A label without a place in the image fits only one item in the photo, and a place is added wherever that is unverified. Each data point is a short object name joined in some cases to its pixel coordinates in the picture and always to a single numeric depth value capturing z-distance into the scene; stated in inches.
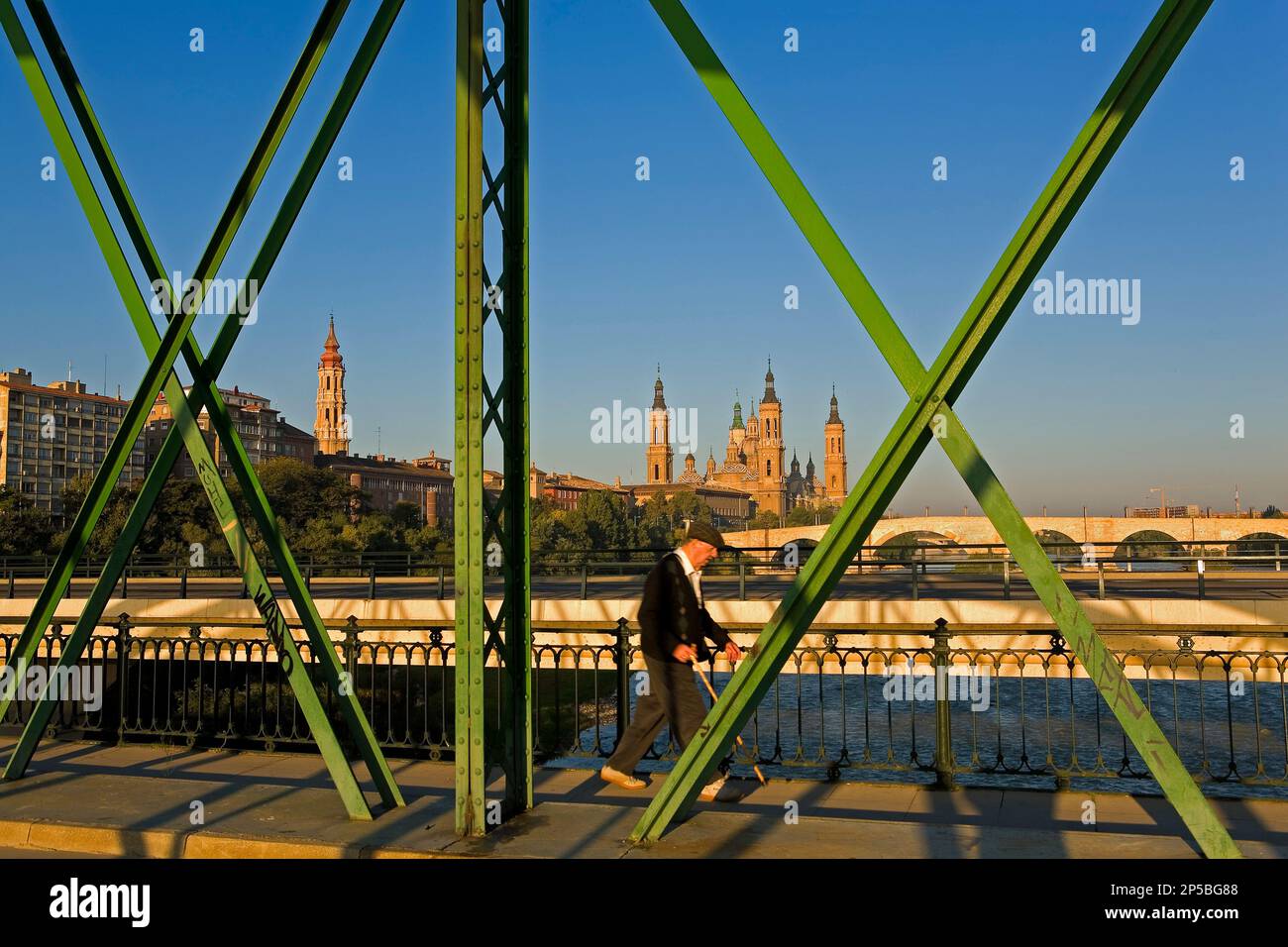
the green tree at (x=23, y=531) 1979.6
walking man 274.2
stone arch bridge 3161.9
